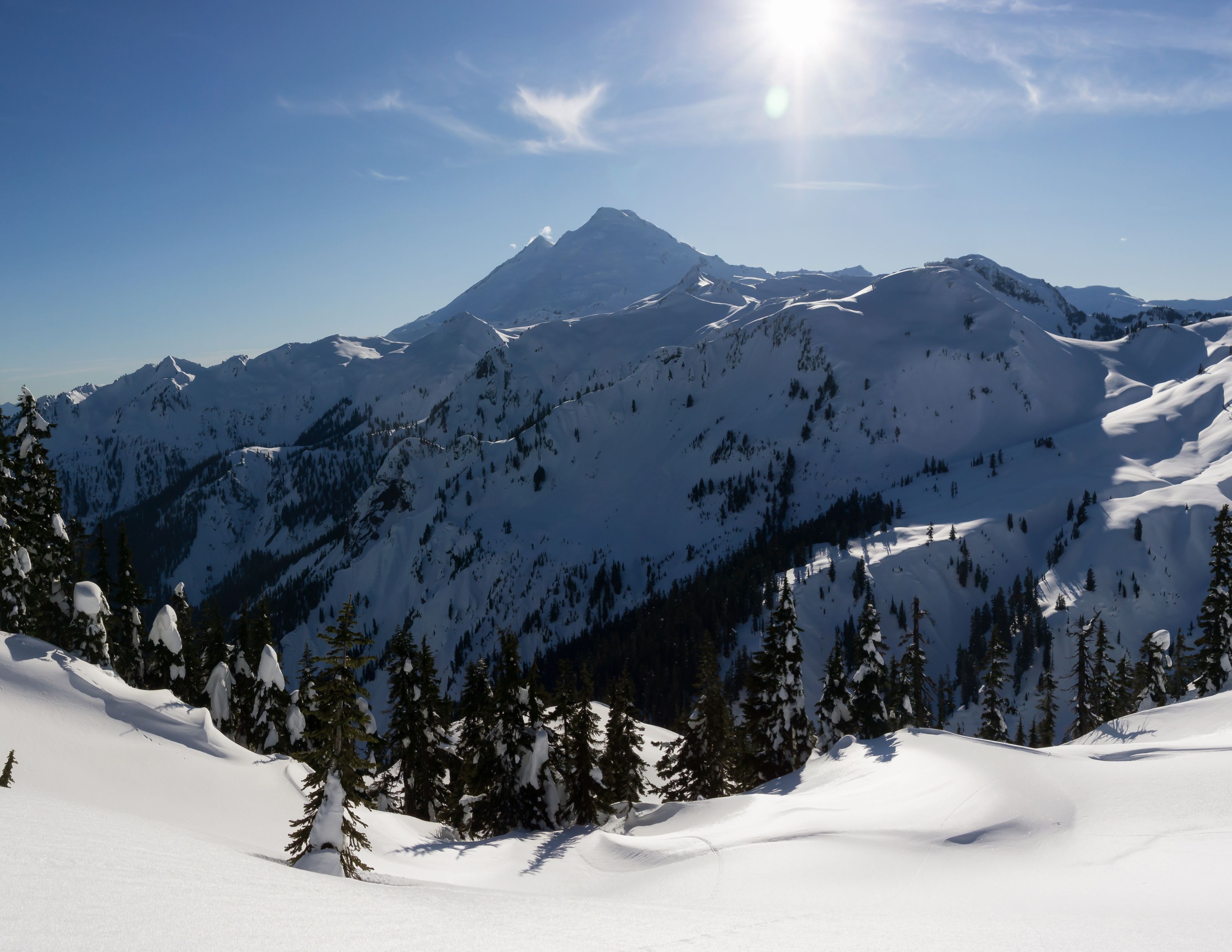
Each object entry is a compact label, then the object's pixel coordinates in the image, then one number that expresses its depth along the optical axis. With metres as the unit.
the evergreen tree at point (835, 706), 44.16
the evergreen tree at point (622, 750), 36.81
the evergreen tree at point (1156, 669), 49.66
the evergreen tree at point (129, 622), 40.50
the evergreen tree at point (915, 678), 46.38
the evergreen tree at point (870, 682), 41.78
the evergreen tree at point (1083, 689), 51.59
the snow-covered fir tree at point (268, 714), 40.22
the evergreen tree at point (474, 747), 32.78
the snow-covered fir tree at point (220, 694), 38.41
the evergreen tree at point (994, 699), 53.75
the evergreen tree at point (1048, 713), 58.44
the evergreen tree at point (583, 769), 33.50
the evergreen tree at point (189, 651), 43.50
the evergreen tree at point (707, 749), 37.88
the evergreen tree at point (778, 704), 38.66
